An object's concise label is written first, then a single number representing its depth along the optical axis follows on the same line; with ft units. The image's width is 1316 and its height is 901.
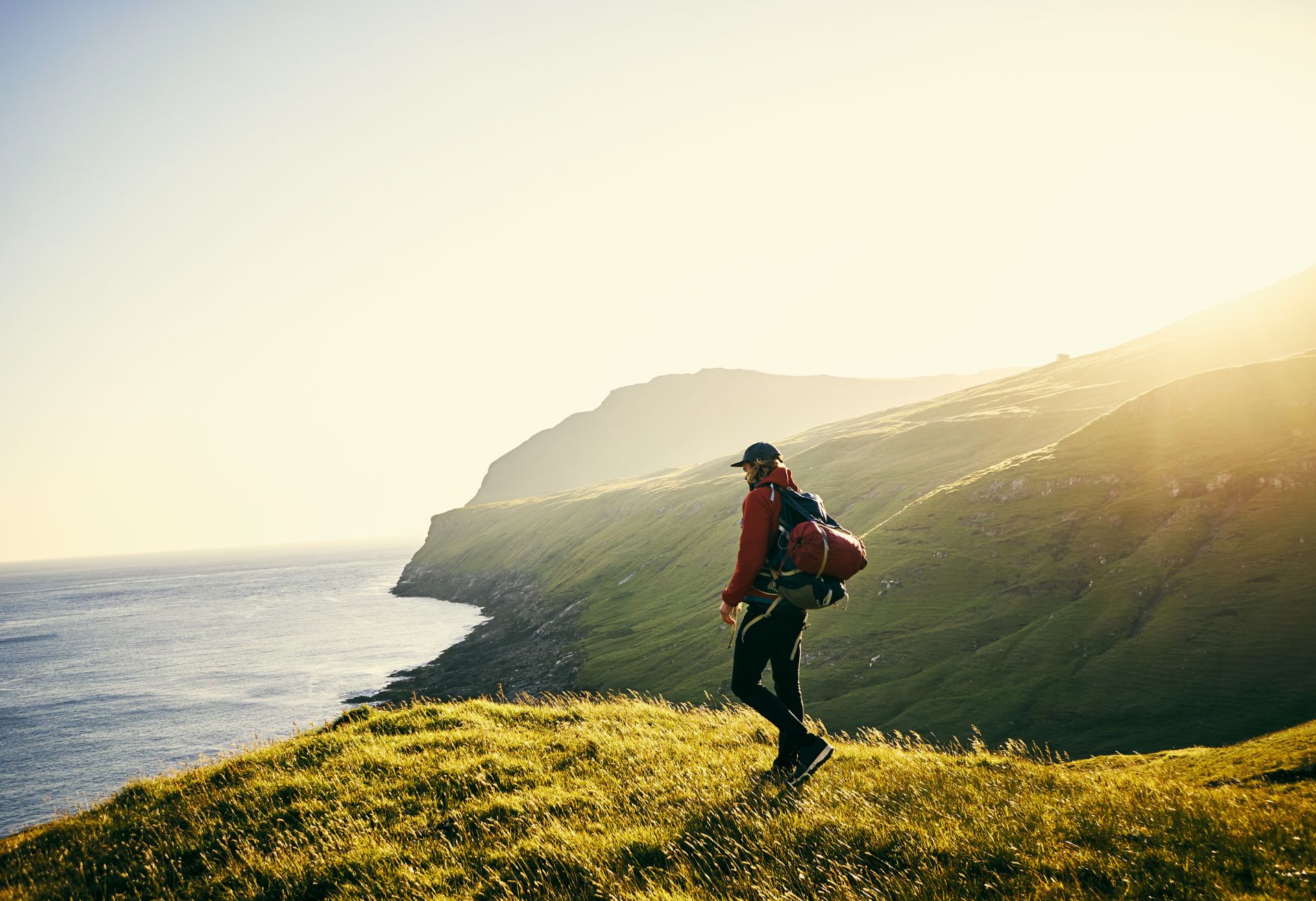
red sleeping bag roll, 27.09
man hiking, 28.63
